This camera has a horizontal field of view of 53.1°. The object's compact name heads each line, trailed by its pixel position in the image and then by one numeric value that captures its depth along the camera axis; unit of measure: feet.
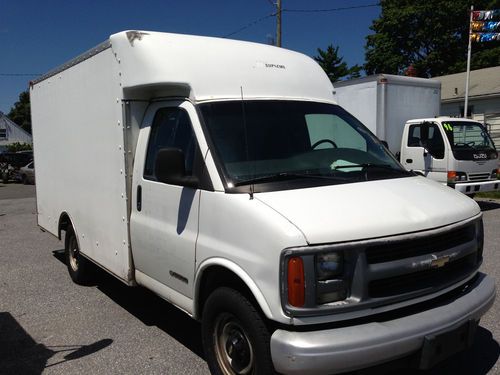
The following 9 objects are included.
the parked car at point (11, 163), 95.66
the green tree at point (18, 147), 163.67
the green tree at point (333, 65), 150.71
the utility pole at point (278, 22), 68.16
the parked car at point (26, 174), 86.52
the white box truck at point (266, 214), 9.17
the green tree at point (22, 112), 267.39
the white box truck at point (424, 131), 35.91
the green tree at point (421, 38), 124.47
